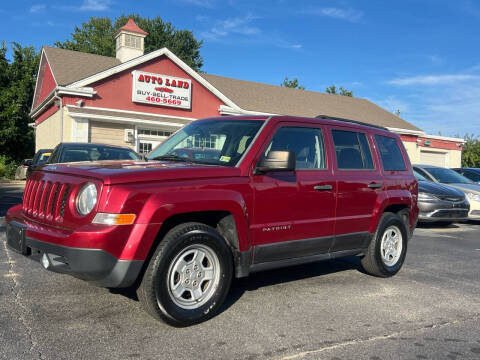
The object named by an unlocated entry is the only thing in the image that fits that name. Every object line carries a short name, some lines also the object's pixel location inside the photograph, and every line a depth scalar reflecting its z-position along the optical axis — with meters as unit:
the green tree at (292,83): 64.81
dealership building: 19.06
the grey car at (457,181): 11.66
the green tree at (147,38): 50.94
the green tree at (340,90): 67.44
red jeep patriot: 3.54
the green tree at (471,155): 39.97
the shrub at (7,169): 24.72
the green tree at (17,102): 30.66
